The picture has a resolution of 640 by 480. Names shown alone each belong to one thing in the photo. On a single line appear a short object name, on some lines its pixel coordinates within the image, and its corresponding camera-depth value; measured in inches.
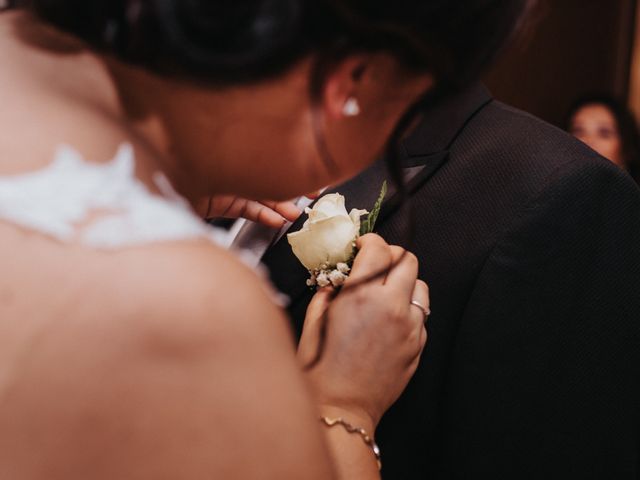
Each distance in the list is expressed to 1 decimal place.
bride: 18.3
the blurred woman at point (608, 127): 137.4
